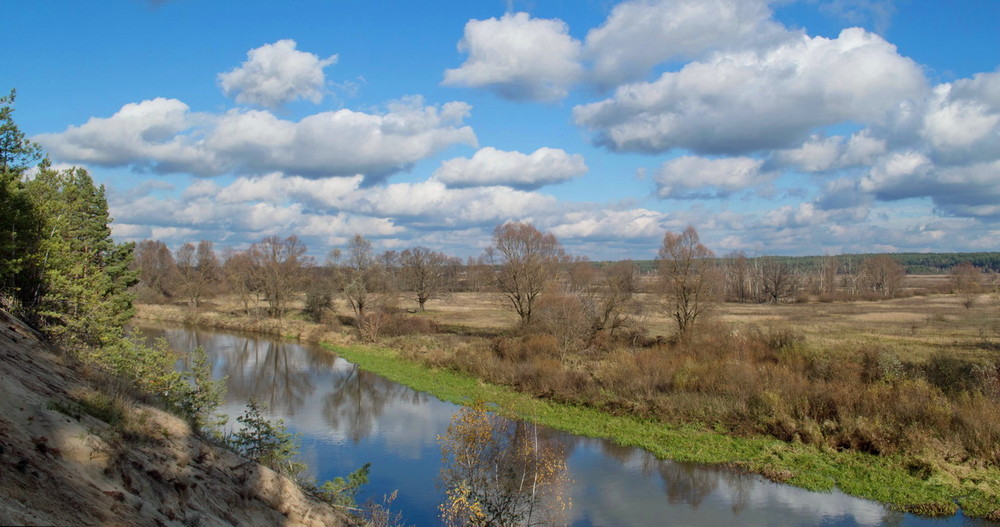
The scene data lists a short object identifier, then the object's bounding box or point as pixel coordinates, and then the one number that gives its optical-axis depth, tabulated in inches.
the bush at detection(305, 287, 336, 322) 2380.7
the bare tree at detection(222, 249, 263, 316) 2534.4
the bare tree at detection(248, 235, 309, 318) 2442.2
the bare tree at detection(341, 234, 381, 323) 2130.9
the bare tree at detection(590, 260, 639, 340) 1577.3
